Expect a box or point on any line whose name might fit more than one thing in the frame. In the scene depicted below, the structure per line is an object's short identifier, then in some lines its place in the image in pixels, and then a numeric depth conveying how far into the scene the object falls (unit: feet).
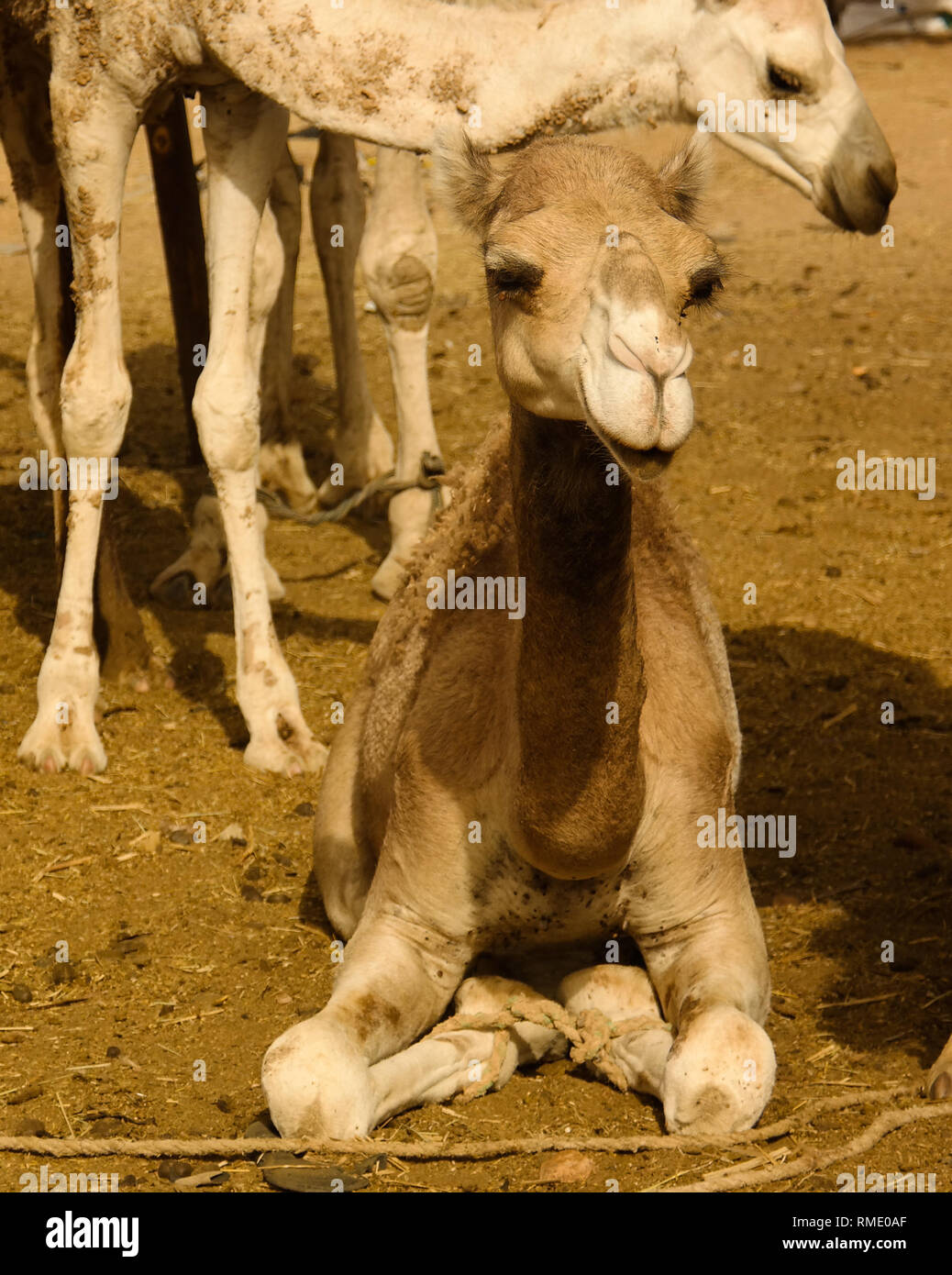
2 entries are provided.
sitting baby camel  10.80
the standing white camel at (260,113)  17.81
